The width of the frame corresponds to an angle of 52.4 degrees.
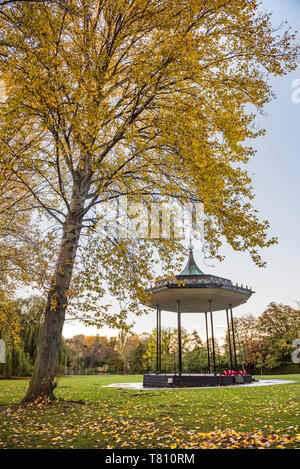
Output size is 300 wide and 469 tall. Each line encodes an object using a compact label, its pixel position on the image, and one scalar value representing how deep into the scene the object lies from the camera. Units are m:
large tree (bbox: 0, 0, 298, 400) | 6.18
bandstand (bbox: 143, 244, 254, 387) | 14.25
